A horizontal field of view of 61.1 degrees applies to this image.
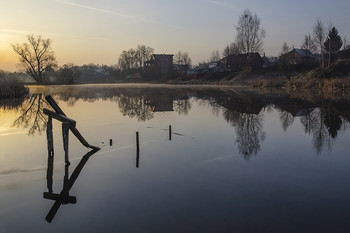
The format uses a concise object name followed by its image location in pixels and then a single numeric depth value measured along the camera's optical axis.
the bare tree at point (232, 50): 83.42
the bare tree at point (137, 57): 132.50
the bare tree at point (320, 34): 66.81
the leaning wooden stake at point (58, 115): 10.10
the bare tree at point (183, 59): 118.81
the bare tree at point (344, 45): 77.56
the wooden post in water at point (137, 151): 11.31
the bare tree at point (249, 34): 80.38
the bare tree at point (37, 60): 86.12
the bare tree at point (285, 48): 95.59
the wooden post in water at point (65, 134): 10.35
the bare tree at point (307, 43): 94.39
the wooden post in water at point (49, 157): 9.07
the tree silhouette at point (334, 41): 75.42
